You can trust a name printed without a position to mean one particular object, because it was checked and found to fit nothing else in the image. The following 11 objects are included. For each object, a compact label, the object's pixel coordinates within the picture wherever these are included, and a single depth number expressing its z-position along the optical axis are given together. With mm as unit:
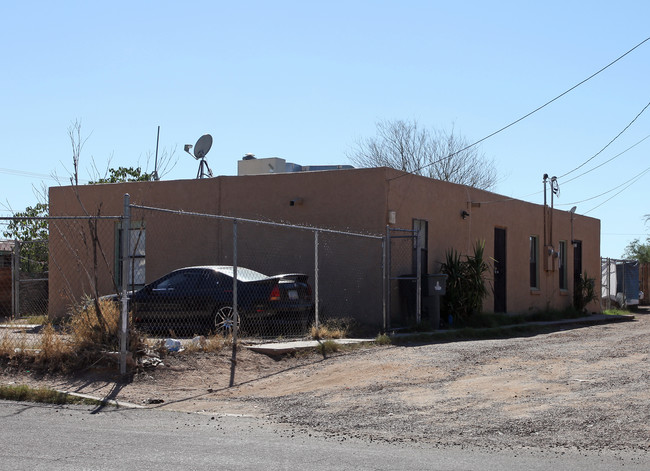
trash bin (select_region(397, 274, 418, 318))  16359
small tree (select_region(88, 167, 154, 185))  31672
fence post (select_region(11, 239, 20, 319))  15914
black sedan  13195
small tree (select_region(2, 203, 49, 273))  22391
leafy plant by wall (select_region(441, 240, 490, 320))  17094
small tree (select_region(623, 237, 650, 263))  44719
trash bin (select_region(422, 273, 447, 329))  15781
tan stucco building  16297
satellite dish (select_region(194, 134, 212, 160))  20703
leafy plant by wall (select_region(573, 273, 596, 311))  24750
